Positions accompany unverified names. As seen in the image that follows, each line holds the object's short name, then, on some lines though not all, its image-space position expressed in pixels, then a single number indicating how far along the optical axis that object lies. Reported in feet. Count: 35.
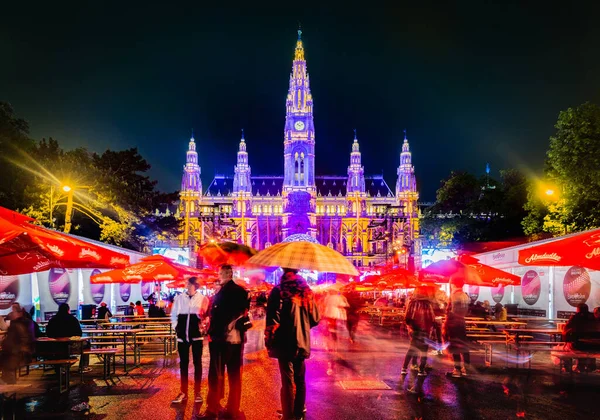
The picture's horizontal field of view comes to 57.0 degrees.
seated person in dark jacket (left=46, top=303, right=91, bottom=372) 37.27
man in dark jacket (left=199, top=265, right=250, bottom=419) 25.96
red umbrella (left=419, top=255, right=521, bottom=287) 42.17
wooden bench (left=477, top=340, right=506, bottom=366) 44.82
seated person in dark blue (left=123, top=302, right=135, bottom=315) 75.66
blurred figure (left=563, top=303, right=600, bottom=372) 38.50
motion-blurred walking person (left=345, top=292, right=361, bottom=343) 51.24
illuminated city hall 393.91
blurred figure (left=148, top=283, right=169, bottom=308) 107.32
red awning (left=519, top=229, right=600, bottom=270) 31.19
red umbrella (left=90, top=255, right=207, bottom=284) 53.31
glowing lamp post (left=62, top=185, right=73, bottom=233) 96.36
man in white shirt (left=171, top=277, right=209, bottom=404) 29.12
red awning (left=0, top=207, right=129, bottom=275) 24.85
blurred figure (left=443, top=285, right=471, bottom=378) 38.14
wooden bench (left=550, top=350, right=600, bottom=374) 36.65
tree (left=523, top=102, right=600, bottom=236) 95.96
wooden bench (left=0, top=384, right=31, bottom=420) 22.80
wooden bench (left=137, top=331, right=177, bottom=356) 48.42
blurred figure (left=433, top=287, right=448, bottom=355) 39.99
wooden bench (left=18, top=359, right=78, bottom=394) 31.99
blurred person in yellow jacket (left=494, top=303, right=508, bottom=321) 60.54
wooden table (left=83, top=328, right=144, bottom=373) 42.85
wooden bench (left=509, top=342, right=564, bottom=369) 53.76
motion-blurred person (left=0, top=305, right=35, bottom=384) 31.78
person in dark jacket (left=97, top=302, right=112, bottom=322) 60.13
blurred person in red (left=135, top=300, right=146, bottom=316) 72.64
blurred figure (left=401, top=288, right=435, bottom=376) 36.09
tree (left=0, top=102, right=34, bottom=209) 88.84
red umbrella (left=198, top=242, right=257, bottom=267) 43.62
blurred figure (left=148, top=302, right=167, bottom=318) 66.28
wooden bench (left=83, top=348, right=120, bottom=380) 35.86
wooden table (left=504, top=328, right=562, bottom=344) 43.37
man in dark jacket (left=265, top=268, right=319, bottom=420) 23.72
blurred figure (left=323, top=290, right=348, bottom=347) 48.91
